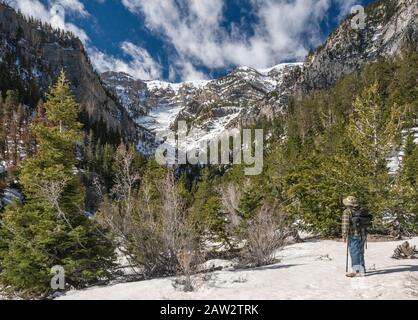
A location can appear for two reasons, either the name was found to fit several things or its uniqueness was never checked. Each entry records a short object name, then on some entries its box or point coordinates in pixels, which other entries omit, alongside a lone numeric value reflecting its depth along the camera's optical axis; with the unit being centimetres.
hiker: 970
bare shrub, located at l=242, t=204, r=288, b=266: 1407
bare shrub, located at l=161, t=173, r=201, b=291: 1295
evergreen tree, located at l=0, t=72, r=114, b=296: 1344
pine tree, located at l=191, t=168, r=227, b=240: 2256
